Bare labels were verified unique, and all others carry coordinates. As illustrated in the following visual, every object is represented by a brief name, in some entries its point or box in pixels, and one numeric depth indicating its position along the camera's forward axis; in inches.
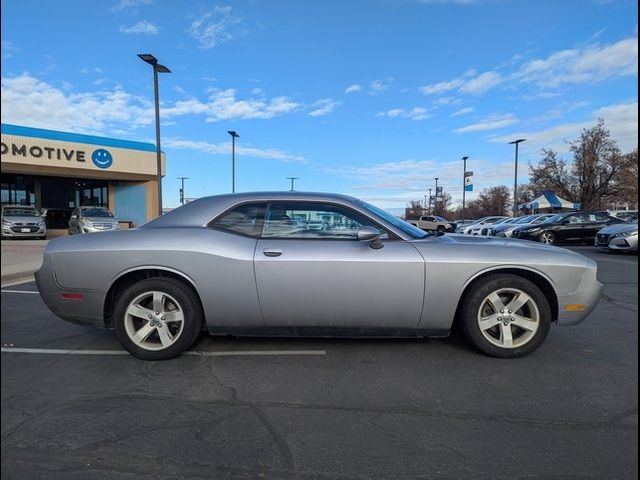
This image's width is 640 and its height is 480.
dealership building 909.8
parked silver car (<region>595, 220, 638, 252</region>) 528.7
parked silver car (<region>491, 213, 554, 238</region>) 914.5
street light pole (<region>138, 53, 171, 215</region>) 609.6
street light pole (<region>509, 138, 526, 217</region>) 1413.8
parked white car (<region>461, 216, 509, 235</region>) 1240.9
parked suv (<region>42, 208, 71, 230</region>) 1021.2
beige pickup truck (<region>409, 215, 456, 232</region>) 1462.4
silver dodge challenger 154.1
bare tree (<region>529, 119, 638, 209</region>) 1578.5
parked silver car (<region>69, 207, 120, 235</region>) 773.7
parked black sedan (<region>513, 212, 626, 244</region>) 731.4
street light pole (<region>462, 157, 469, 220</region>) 1770.5
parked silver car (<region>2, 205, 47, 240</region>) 786.2
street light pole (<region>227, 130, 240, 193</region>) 1069.5
